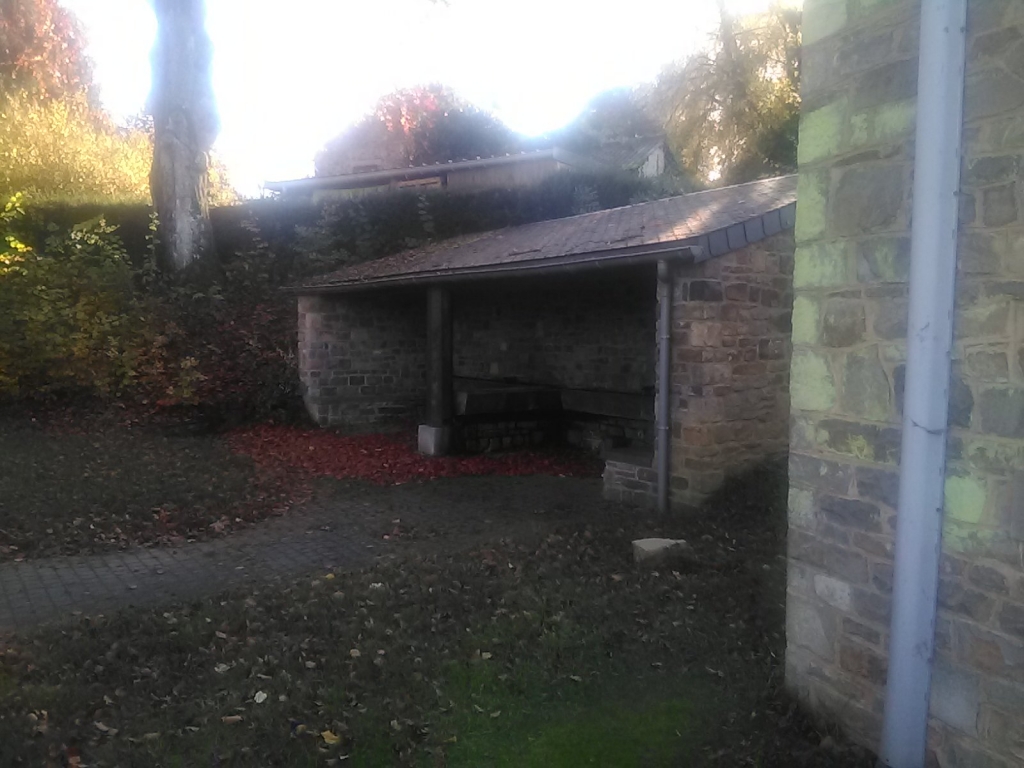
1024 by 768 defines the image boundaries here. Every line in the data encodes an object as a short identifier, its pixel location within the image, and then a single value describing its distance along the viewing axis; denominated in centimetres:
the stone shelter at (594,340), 723
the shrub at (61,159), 1667
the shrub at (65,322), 1241
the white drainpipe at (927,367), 267
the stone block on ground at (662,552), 559
